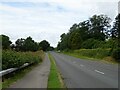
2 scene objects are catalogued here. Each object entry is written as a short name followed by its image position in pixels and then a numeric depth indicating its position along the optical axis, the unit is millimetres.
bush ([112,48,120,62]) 22024
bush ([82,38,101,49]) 52130
